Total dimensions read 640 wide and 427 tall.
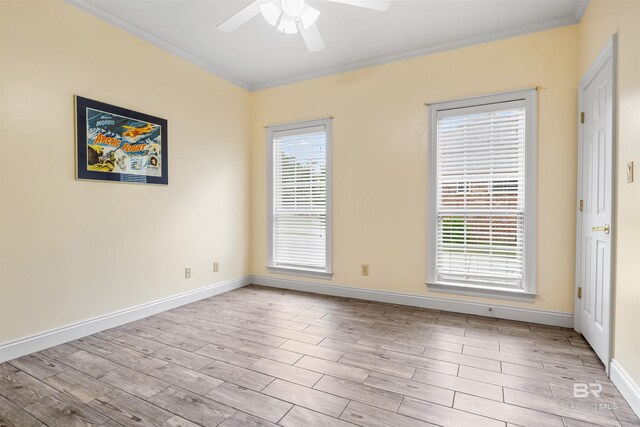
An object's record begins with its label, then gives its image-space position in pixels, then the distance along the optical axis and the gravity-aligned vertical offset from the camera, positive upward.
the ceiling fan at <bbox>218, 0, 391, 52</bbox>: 2.14 +1.34
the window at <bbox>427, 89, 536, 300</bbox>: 3.13 +0.12
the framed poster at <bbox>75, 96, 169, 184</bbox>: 2.80 +0.60
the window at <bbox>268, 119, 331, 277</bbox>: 4.19 +0.13
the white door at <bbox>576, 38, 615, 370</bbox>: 2.17 +0.02
